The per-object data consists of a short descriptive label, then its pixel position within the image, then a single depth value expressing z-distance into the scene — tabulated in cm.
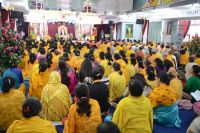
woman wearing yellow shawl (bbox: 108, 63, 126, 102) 420
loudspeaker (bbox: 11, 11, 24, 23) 838
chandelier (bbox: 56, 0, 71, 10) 1688
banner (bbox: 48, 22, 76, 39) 1639
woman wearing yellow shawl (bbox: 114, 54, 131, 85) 509
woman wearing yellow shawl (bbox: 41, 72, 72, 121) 309
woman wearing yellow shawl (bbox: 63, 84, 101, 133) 229
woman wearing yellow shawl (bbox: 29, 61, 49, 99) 372
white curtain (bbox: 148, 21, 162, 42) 1252
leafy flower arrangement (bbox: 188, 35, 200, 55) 817
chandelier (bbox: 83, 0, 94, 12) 1699
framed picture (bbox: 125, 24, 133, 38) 1463
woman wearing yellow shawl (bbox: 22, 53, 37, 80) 519
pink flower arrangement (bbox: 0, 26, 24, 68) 447
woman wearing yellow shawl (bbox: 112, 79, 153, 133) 233
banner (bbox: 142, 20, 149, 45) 1154
